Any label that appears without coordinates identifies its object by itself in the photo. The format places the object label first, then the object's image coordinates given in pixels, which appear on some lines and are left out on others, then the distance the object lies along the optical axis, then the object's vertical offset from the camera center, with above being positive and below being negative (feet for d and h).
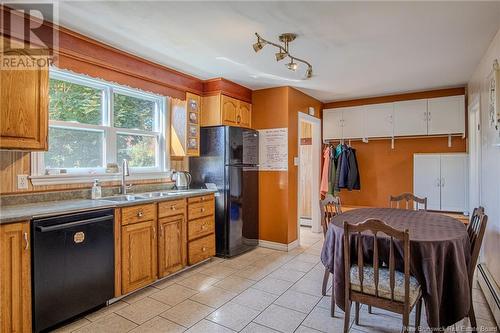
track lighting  7.82 +3.62
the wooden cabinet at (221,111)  12.63 +2.53
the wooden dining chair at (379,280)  5.83 -2.52
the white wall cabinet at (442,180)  13.46 -0.68
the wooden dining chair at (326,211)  9.06 -1.56
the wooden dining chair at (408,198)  11.08 -1.27
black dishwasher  6.62 -2.47
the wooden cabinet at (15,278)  6.09 -2.42
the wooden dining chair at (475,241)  6.64 -1.82
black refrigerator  12.46 -0.53
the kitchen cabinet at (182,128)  12.22 +1.66
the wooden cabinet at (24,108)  6.73 +1.46
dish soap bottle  9.20 -0.77
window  8.82 +1.39
